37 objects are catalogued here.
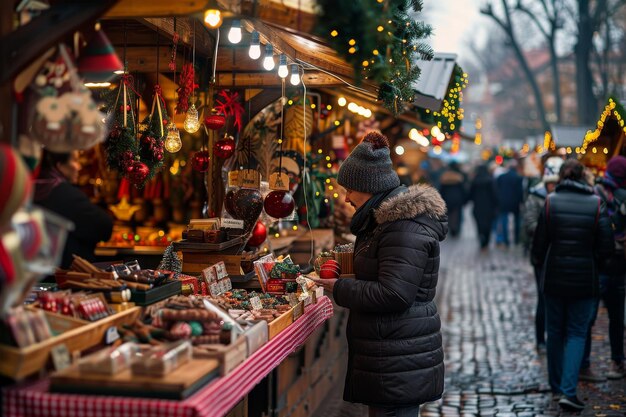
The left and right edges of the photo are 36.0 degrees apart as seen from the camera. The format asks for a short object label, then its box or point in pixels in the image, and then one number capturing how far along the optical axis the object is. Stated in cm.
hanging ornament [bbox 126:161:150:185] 700
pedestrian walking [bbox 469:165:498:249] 2511
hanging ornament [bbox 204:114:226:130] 757
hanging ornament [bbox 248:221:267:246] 798
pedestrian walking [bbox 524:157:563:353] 1116
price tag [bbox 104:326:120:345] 456
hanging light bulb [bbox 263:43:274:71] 662
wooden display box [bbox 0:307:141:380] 386
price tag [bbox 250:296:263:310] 599
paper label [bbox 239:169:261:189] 811
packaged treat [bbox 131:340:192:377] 397
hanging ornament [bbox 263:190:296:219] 788
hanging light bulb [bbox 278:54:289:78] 704
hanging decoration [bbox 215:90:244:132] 814
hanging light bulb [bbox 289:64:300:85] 756
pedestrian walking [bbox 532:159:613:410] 858
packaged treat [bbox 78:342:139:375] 395
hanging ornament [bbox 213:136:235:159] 796
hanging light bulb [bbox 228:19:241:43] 587
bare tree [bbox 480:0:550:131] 2738
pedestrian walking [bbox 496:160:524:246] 2475
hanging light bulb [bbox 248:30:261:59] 628
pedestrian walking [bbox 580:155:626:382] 1002
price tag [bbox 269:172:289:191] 829
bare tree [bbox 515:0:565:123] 2823
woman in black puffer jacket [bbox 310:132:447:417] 545
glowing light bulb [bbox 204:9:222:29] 476
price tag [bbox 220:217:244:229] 736
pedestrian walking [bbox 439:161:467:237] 2694
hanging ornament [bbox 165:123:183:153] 741
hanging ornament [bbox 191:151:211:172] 797
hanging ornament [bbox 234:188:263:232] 771
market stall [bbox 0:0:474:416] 394
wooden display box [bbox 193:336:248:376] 434
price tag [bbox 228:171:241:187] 813
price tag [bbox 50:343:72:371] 405
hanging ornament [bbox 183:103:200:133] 736
